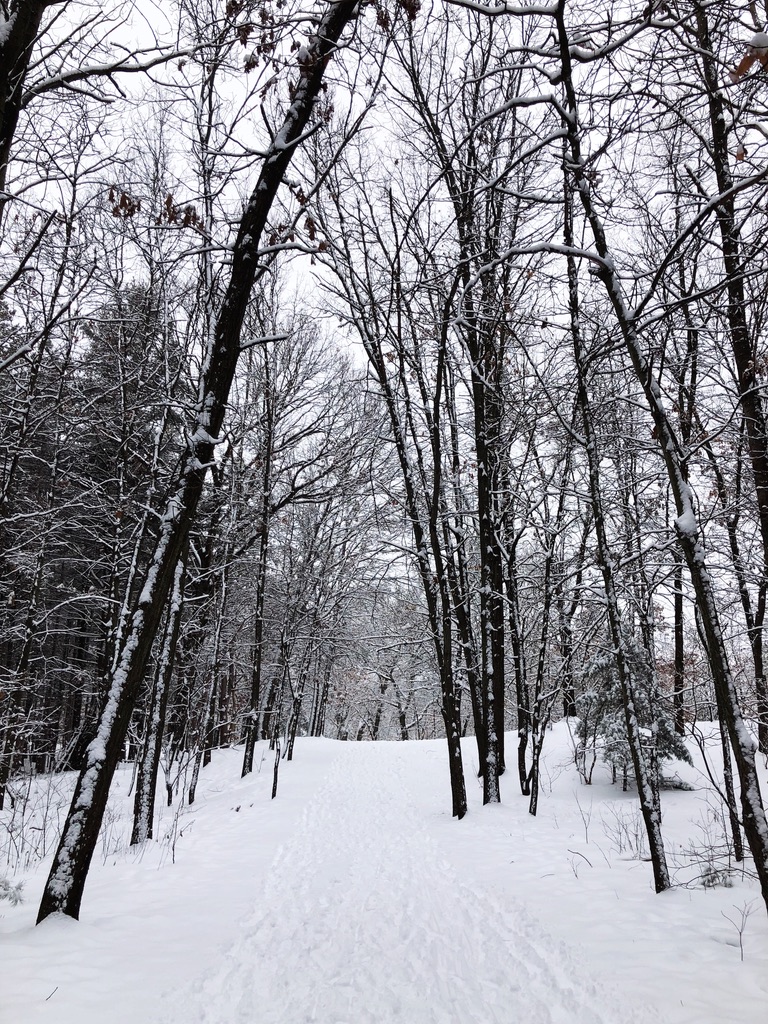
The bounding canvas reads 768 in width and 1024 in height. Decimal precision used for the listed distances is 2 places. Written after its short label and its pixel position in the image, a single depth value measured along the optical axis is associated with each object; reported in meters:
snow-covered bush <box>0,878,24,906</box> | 4.91
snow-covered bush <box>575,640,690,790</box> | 9.26
